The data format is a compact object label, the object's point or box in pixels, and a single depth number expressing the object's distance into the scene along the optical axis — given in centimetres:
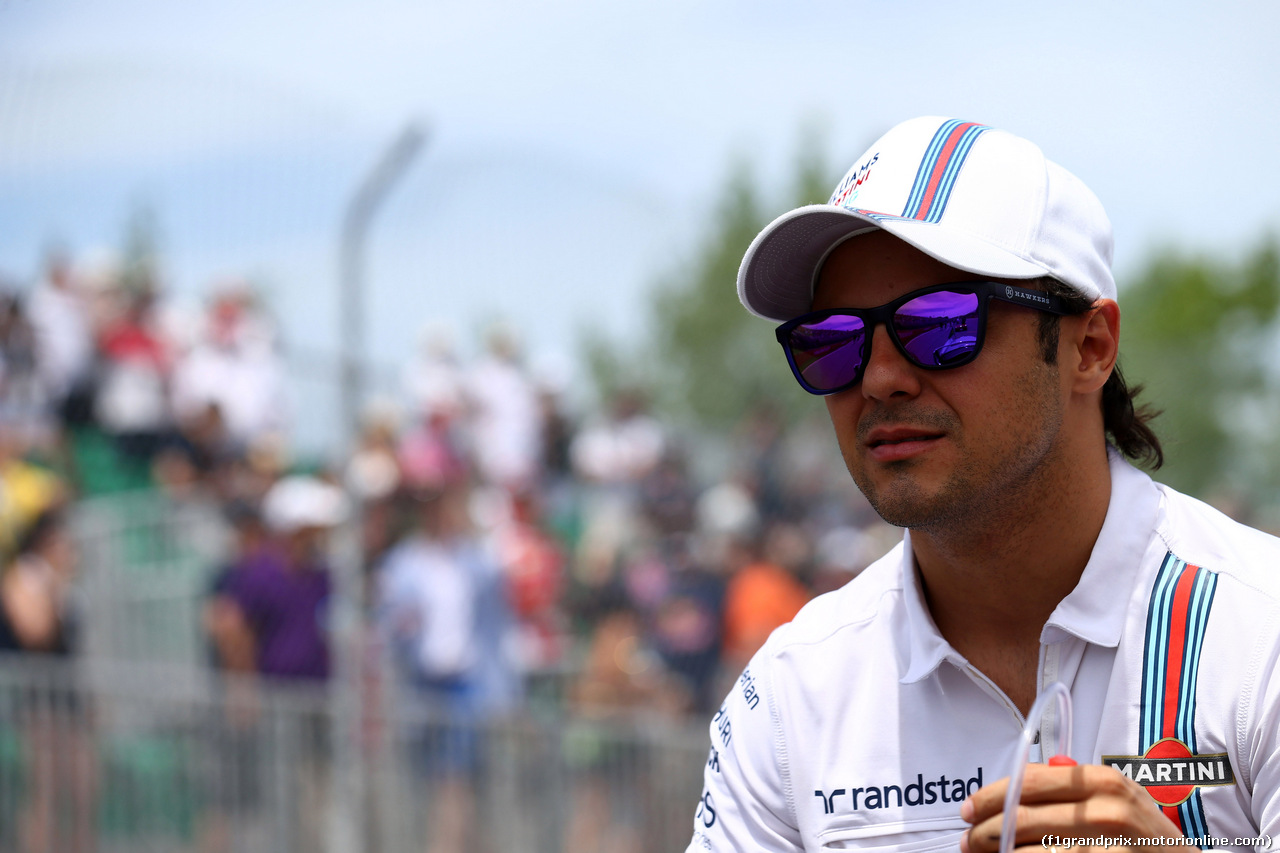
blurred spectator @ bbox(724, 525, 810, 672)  1312
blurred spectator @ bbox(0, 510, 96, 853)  1166
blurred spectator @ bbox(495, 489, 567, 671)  1370
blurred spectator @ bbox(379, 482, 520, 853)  1312
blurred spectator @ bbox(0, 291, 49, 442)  1405
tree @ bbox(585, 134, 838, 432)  1412
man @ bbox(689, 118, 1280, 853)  351
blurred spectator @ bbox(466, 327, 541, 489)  1470
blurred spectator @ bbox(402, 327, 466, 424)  1408
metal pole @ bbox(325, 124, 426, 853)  1156
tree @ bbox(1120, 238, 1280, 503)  1293
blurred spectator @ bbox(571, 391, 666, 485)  1489
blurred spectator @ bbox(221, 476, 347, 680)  1263
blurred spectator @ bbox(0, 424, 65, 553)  1260
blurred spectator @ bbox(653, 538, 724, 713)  1300
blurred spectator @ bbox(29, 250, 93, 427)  1423
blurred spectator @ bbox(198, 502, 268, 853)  1205
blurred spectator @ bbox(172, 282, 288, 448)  1487
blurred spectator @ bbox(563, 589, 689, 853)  1280
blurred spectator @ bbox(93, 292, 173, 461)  1438
